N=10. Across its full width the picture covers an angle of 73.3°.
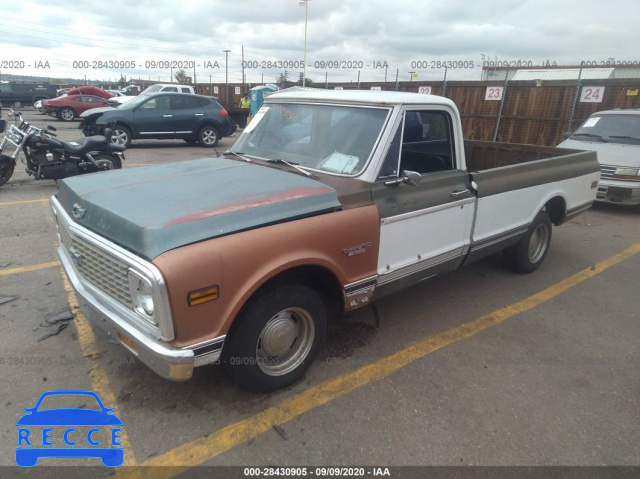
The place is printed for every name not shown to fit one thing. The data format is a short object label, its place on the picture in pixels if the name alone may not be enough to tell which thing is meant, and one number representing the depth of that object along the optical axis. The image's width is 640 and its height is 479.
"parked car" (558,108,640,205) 7.48
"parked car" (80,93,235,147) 13.00
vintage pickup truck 2.26
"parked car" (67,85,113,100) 22.44
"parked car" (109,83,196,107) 19.67
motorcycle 7.66
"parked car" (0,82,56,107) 28.72
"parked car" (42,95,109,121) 21.11
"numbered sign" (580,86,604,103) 12.62
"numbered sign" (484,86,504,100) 14.53
